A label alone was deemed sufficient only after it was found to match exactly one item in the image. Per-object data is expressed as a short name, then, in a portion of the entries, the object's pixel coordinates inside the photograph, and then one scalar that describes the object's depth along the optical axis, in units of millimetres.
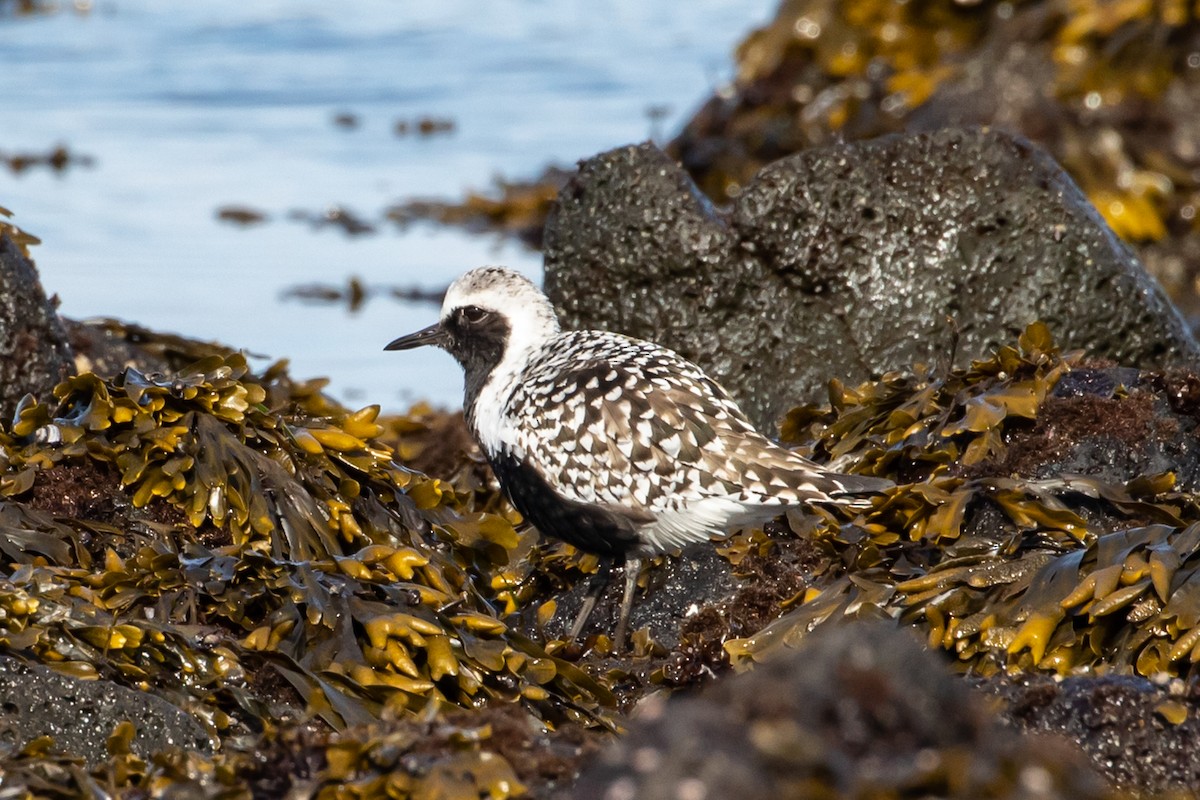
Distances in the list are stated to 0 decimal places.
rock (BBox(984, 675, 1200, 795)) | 5785
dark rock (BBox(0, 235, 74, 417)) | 10078
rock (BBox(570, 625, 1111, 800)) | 3850
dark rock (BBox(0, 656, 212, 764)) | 6555
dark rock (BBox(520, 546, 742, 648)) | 8914
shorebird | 8742
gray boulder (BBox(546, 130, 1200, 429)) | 11891
